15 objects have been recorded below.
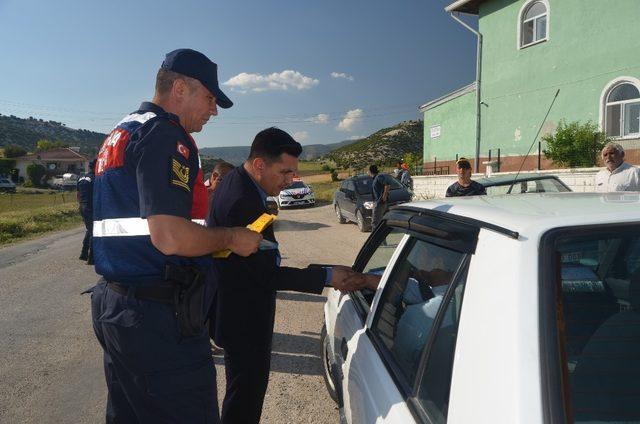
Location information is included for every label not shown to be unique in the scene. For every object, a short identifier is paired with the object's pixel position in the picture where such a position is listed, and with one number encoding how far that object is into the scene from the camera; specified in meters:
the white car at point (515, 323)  1.06
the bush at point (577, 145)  12.90
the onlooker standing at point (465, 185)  6.79
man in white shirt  5.85
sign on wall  23.07
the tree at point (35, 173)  62.03
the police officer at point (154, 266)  1.72
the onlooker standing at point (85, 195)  6.57
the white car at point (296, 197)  21.06
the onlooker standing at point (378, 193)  10.61
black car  12.22
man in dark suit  2.31
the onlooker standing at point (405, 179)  15.02
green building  13.20
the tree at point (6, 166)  68.38
